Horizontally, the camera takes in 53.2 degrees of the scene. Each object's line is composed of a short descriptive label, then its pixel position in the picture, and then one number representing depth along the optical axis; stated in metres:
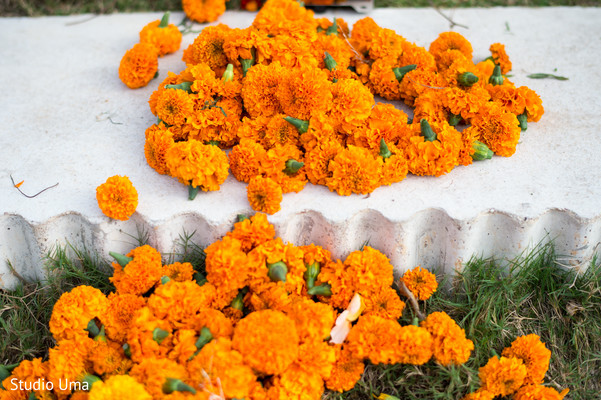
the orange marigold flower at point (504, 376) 1.94
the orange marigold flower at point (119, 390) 1.69
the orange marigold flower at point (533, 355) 1.98
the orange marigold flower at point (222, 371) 1.77
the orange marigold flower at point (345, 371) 1.95
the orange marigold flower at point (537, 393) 1.91
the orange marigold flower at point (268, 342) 1.76
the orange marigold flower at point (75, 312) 1.99
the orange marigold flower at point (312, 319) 1.90
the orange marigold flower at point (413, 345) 1.92
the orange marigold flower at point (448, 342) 1.99
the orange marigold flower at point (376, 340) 1.93
